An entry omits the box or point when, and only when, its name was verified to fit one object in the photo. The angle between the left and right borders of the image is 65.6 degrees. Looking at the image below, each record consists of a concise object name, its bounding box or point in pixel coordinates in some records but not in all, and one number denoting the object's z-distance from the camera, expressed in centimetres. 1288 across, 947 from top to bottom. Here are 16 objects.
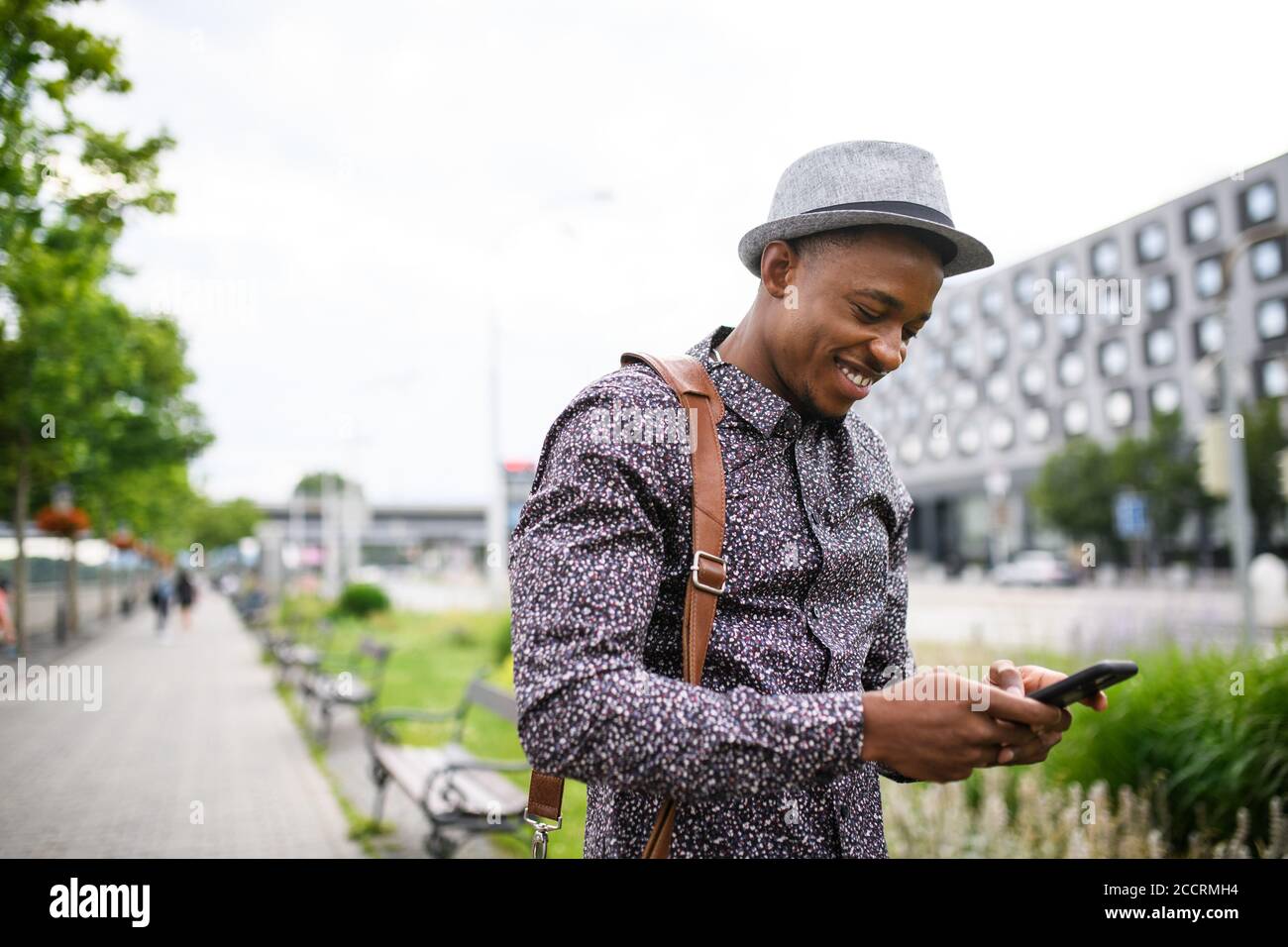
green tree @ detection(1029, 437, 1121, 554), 4522
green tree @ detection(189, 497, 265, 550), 7231
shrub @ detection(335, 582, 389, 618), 2498
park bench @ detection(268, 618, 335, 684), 1324
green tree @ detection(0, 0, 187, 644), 632
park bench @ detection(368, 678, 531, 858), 527
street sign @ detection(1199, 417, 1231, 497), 978
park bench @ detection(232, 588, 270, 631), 2870
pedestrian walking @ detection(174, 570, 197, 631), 2936
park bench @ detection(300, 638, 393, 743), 991
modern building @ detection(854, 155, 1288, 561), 4438
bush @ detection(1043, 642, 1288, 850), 415
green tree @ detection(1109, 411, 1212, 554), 4181
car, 3928
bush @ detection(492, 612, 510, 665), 1222
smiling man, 129
